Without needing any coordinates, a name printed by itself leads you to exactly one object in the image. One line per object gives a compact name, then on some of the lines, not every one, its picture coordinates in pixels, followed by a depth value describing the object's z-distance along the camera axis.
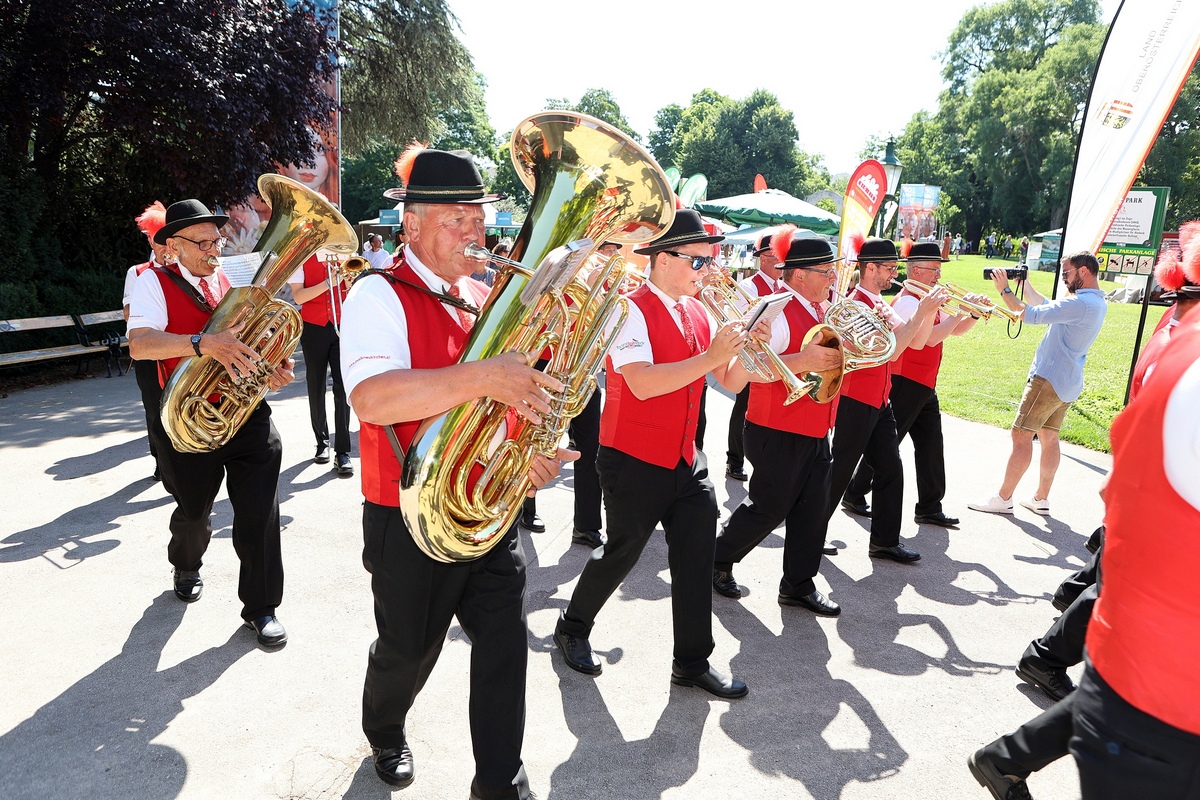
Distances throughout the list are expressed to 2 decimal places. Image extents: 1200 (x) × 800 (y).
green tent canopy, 15.54
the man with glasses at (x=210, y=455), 3.63
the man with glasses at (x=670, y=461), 3.32
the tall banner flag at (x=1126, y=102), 6.35
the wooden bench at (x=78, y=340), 9.52
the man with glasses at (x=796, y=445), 3.93
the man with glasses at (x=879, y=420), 4.73
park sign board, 8.16
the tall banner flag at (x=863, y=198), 9.45
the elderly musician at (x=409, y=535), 2.28
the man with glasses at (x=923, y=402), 5.25
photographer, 5.62
